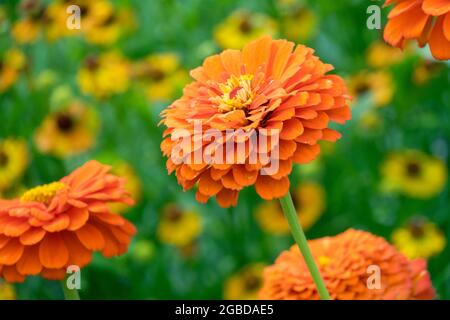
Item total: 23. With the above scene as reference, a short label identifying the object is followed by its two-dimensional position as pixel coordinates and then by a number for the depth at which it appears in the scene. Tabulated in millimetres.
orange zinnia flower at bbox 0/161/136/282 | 620
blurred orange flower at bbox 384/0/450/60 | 570
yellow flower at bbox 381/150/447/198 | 1060
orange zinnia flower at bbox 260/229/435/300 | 625
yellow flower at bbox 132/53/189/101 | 1182
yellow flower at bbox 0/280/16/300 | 743
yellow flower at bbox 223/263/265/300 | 978
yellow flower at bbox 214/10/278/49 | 1191
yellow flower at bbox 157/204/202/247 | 1063
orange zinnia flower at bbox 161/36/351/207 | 550
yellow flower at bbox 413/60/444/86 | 1098
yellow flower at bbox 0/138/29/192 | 1041
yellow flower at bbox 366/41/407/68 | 1189
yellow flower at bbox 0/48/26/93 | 1144
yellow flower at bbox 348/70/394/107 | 1133
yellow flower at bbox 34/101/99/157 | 1107
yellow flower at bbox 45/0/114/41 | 1178
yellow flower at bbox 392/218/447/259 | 903
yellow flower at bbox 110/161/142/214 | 1093
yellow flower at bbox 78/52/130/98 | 1149
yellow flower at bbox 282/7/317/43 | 1235
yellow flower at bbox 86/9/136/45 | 1231
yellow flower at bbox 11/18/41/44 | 1149
